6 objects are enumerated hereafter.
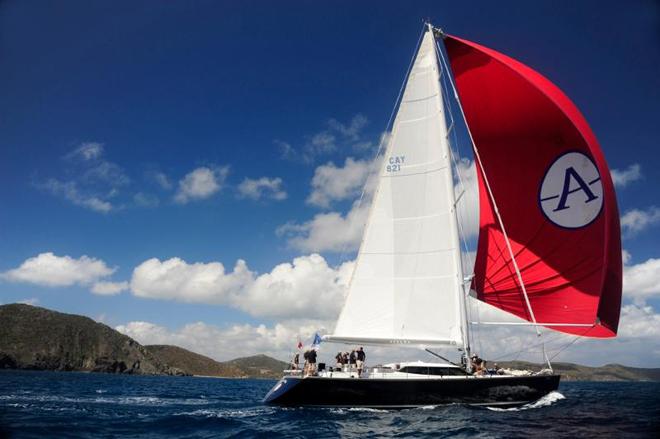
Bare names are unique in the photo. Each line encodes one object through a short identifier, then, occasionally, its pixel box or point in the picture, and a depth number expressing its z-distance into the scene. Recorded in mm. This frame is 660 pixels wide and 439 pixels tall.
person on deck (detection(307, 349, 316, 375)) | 17781
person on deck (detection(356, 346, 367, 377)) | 18078
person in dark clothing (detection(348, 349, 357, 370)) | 18172
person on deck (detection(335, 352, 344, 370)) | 18781
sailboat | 16781
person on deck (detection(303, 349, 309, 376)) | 17420
